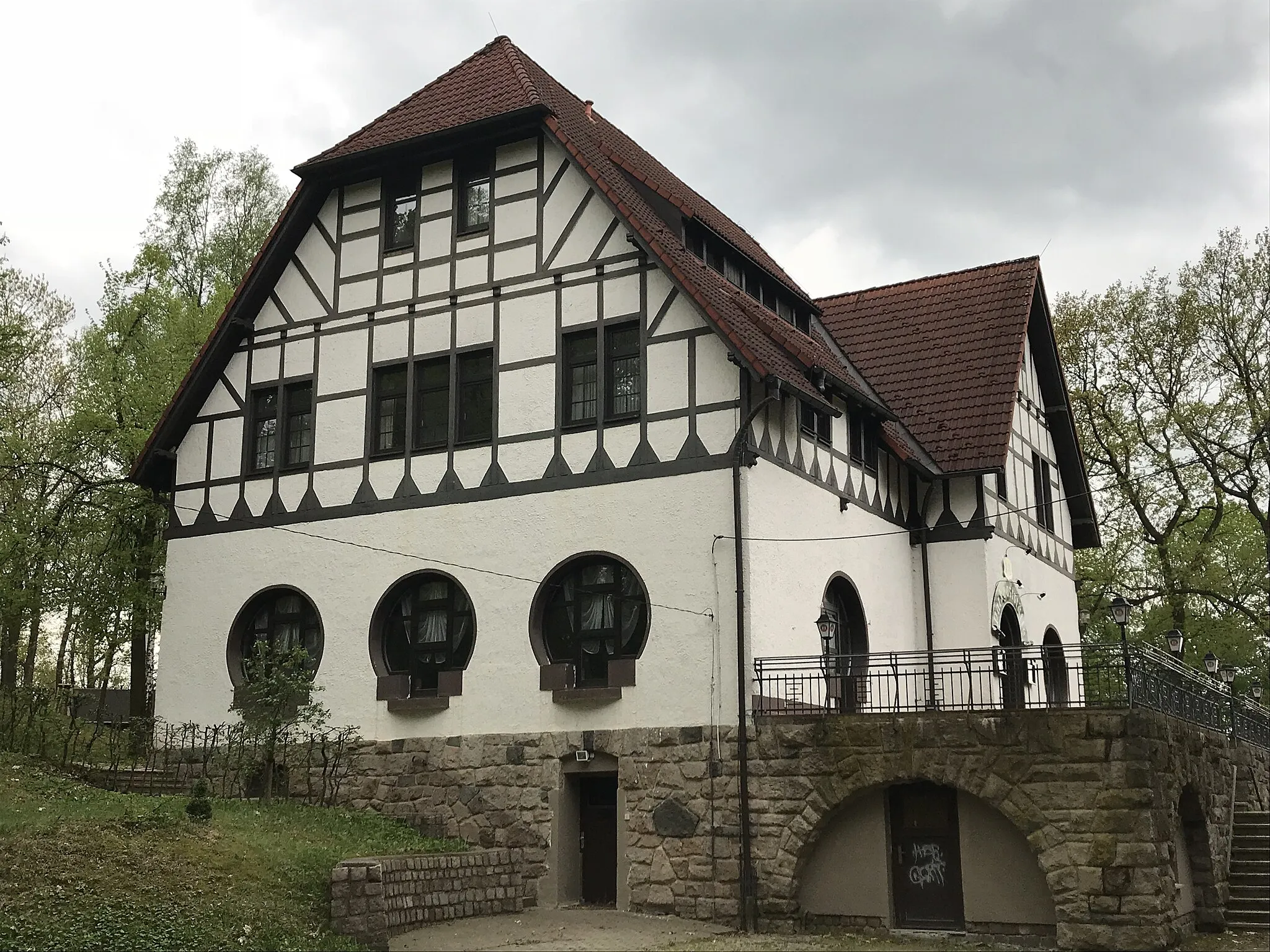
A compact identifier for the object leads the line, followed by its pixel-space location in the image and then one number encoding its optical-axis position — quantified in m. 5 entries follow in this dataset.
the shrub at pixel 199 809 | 16.06
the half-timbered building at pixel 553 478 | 18.69
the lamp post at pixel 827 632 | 17.54
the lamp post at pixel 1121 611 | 17.09
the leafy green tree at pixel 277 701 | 19.64
